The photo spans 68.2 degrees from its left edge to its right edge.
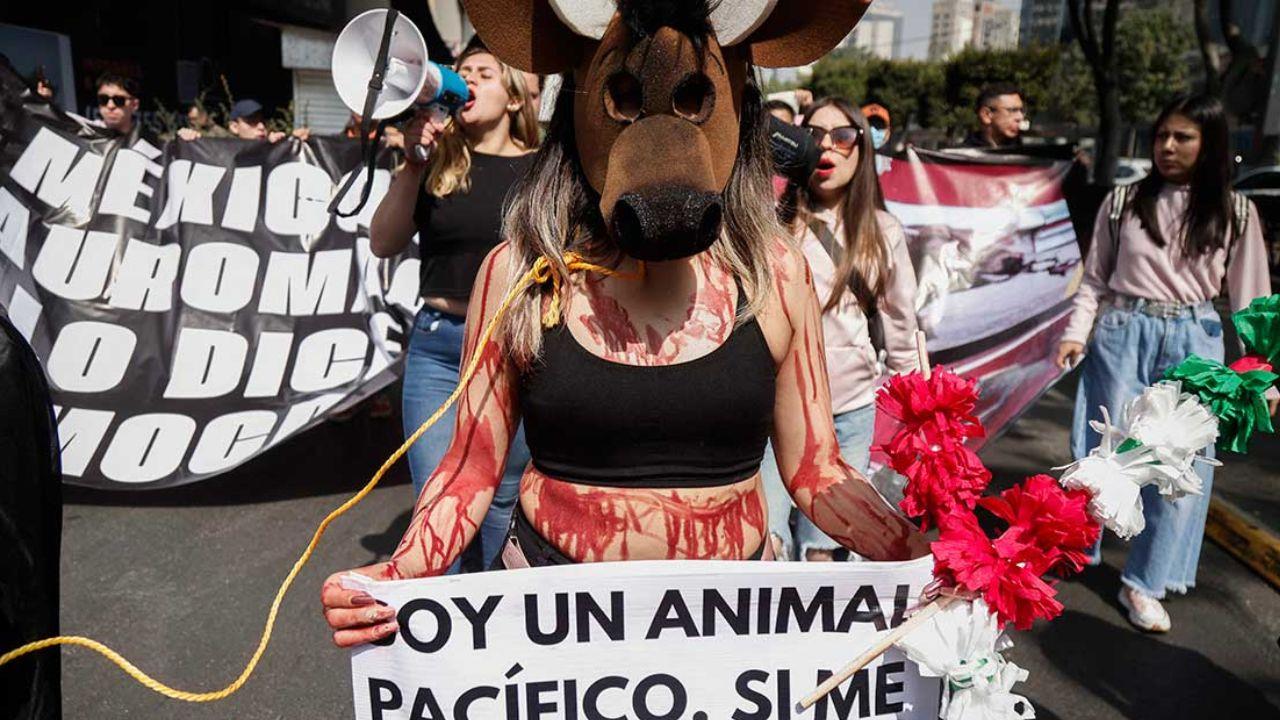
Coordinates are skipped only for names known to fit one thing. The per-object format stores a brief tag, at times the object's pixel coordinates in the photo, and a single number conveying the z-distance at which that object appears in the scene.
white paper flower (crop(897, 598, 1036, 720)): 1.36
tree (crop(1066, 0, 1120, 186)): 16.34
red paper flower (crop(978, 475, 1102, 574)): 1.36
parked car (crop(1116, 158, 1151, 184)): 24.56
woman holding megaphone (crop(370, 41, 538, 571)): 2.83
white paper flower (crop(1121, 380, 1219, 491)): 1.44
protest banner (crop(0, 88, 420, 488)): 4.65
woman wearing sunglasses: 3.22
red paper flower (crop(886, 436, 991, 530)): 1.44
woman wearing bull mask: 1.42
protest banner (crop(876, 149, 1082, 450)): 5.07
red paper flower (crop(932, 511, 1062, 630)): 1.33
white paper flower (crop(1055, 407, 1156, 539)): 1.41
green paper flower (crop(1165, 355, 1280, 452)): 1.49
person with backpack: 3.58
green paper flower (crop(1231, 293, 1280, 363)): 1.57
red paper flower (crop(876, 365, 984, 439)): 1.51
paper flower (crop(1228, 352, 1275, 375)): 1.53
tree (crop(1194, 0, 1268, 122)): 11.87
